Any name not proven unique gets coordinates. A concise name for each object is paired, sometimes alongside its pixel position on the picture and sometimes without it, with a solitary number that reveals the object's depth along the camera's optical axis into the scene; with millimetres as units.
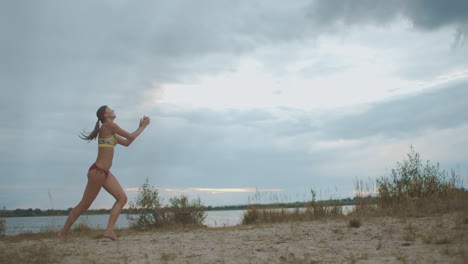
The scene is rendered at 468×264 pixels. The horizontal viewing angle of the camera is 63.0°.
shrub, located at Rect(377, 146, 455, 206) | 12531
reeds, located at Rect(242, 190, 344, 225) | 11828
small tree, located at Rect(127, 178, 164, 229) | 11875
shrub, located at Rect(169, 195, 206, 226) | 12102
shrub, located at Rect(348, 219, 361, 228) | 7952
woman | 7137
